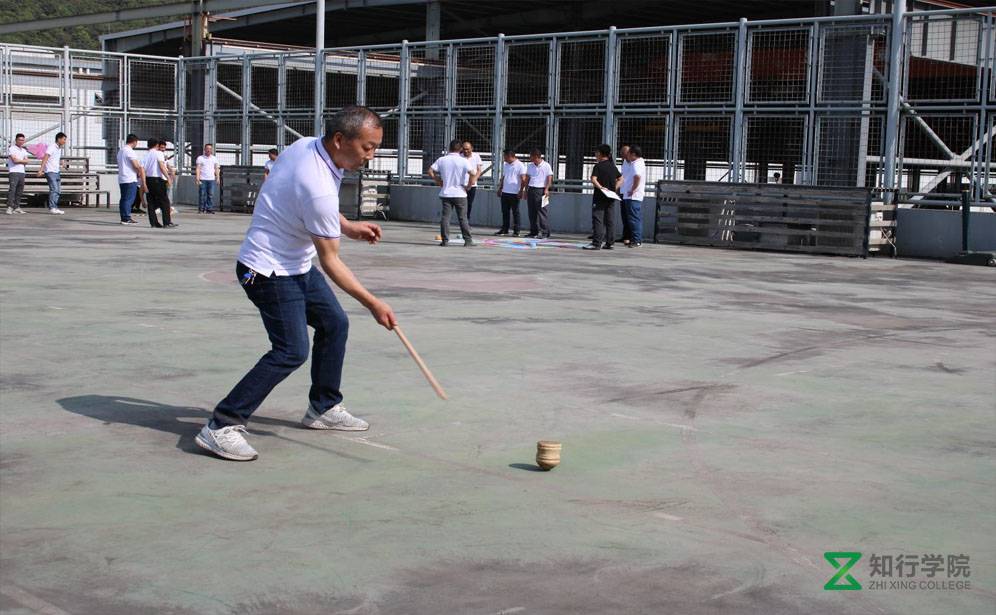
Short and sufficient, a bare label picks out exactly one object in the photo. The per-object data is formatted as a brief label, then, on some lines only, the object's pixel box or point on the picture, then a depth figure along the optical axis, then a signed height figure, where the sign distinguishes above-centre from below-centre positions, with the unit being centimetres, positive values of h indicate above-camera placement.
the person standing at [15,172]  2698 +6
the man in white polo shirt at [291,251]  562 -33
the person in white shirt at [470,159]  2129 +52
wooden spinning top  555 -121
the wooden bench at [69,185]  3128 -25
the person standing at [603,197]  2020 -12
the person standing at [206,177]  3053 +6
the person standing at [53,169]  2794 +15
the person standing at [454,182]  1998 +7
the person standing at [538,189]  2452 -2
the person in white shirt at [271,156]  2855 +56
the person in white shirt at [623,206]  2195 -28
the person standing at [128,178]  2358 +0
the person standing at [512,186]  2497 +3
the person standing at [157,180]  2209 -3
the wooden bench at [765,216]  2089 -40
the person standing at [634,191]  2188 -1
